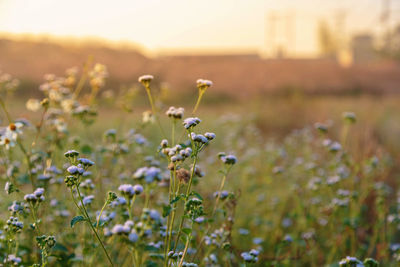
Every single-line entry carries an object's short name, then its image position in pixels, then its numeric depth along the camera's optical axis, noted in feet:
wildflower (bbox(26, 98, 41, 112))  11.60
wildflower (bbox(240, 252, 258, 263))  6.77
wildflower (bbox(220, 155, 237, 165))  7.02
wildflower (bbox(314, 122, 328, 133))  11.62
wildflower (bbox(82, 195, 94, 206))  7.26
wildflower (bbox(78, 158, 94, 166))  6.08
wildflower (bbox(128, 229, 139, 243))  5.19
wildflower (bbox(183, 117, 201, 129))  6.02
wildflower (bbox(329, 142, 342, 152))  11.16
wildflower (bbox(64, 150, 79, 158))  5.98
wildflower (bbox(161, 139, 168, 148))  6.54
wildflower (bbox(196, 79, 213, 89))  7.07
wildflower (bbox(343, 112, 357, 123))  11.76
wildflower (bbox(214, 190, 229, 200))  7.75
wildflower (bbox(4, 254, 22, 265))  6.84
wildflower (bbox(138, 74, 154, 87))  7.27
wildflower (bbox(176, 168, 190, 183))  6.38
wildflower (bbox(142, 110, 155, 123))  9.98
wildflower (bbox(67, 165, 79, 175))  5.54
